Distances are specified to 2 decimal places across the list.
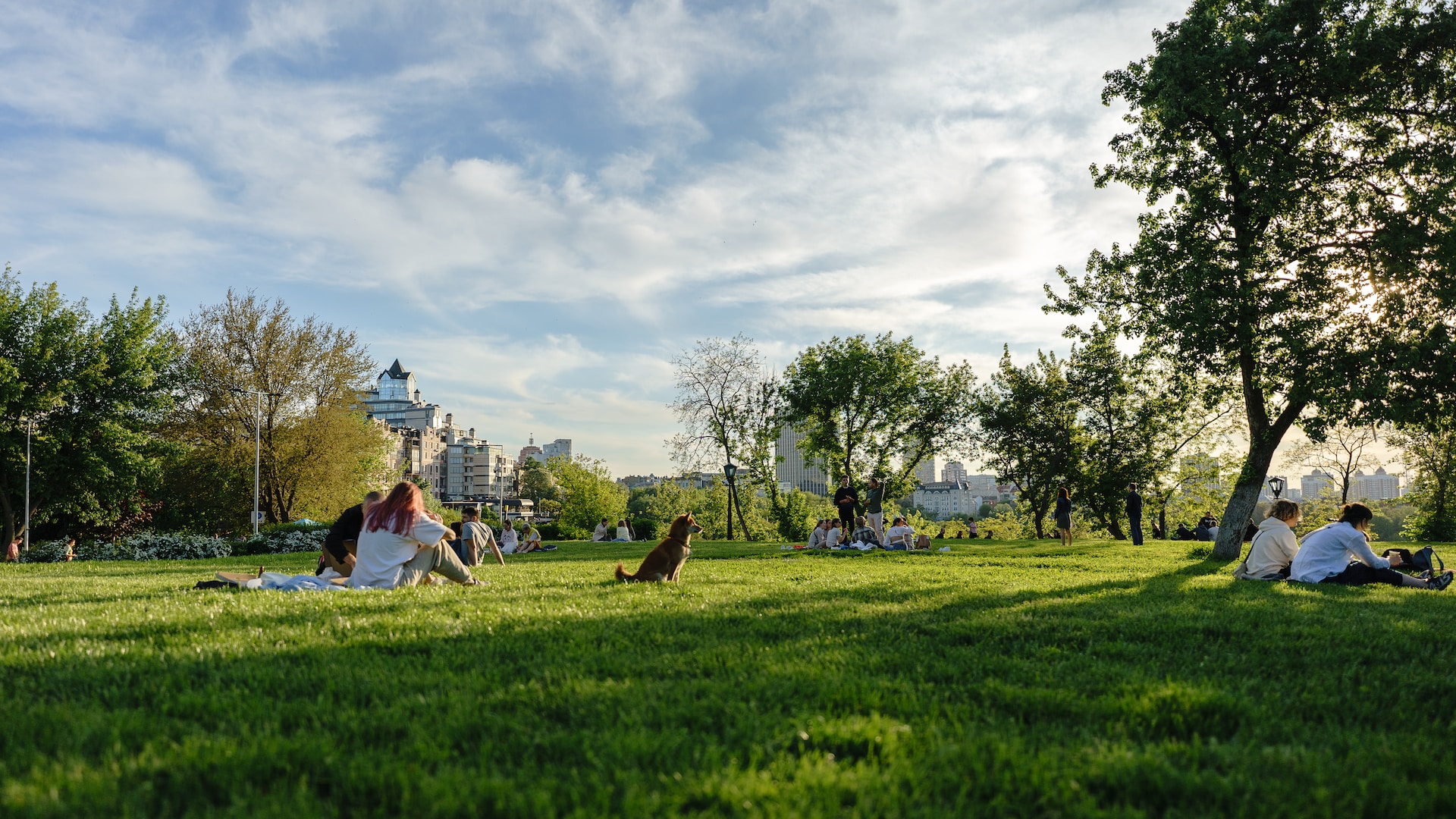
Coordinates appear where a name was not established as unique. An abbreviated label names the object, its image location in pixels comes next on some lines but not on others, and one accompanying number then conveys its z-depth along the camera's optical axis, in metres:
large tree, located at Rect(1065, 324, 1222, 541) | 44.22
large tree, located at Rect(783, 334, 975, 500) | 48.22
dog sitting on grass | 10.55
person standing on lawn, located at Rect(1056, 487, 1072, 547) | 26.14
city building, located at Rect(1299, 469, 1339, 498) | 52.40
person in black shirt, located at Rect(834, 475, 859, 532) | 26.56
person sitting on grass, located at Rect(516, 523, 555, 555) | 28.12
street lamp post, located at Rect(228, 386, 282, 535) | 38.34
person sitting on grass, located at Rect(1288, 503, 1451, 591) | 11.05
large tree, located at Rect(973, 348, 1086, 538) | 46.31
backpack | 12.30
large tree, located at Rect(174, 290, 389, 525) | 40.81
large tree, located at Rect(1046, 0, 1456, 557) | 15.98
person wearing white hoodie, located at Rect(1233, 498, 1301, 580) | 12.27
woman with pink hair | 9.54
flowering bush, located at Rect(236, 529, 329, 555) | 29.09
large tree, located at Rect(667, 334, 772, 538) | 46.41
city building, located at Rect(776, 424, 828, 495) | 49.56
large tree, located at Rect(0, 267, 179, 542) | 33.72
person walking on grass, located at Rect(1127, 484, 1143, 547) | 28.78
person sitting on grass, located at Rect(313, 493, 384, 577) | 11.22
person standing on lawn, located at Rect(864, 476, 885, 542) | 27.59
